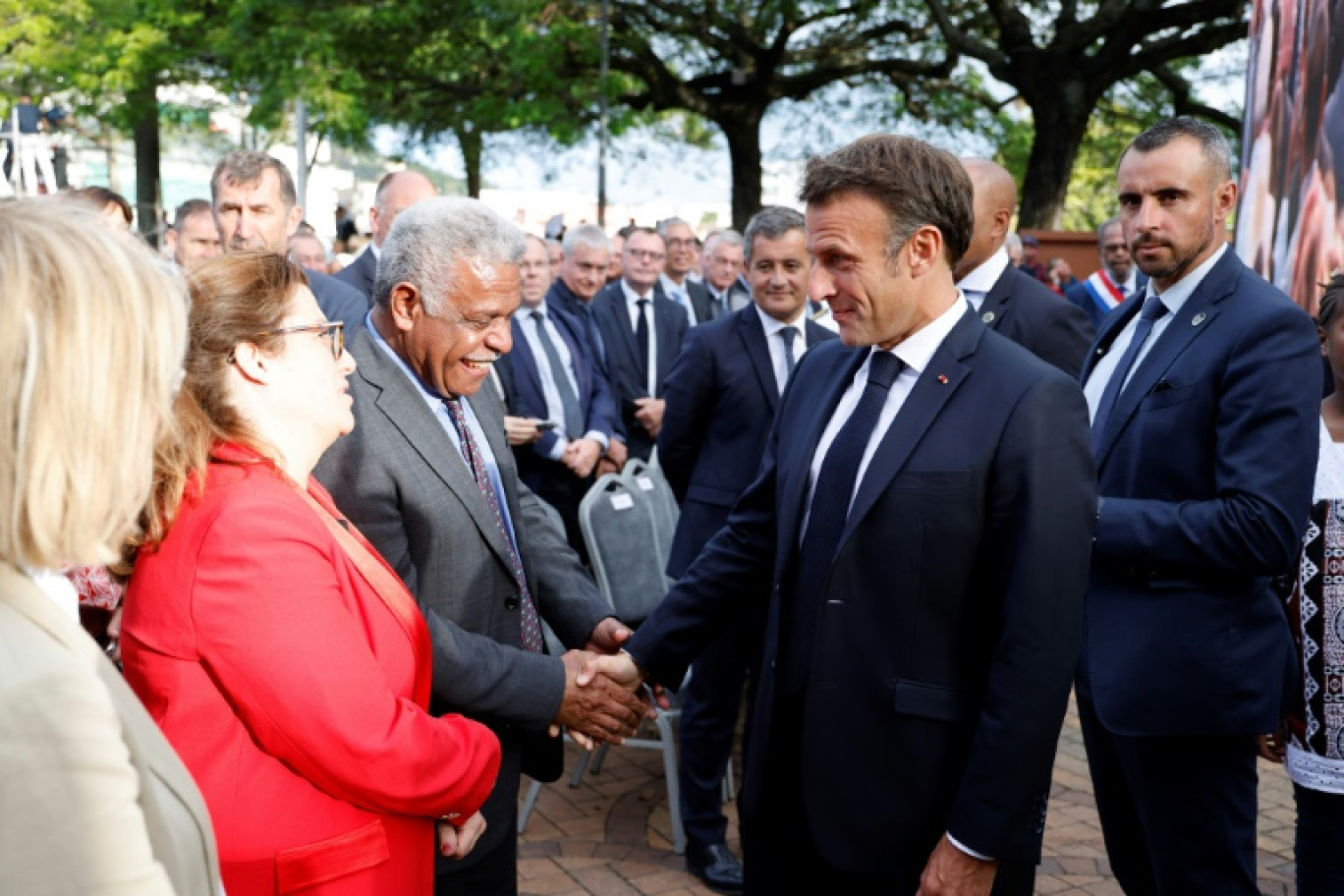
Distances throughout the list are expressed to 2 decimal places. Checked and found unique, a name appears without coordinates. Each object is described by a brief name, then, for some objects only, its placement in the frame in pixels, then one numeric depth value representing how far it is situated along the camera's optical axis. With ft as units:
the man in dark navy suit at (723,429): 14.98
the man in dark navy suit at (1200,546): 9.35
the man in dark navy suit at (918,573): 7.48
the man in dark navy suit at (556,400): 20.63
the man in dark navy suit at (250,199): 16.42
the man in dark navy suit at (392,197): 19.16
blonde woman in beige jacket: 4.06
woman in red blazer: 6.38
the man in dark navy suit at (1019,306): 13.52
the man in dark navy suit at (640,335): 23.97
